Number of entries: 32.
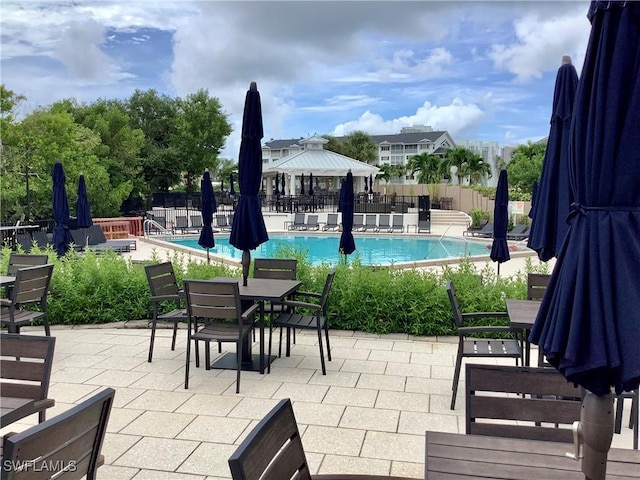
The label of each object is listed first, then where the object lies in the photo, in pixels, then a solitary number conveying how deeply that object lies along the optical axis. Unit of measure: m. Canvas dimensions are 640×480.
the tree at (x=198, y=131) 32.91
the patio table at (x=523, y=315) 3.81
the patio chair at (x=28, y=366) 2.61
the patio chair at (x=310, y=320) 4.79
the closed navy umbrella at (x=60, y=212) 8.55
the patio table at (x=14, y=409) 2.39
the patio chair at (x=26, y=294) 4.85
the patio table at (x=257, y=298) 4.65
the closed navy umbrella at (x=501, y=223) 8.19
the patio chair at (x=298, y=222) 22.30
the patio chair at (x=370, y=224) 21.90
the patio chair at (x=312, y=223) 21.90
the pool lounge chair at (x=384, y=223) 22.02
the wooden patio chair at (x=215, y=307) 4.29
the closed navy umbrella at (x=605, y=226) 1.50
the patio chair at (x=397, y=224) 21.97
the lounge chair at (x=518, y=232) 18.31
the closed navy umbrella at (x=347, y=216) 9.78
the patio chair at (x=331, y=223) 22.00
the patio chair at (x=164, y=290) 5.03
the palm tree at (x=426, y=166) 40.99
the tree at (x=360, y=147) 49.97
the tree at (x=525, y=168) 36.00
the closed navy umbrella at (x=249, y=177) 5.35
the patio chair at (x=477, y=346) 4.02
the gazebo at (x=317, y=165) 27.75
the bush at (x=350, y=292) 5.95
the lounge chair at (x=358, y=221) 22.01
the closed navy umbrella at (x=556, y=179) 3.27
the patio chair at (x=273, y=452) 1.44
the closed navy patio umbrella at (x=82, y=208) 11.35
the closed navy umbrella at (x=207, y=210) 10.55
